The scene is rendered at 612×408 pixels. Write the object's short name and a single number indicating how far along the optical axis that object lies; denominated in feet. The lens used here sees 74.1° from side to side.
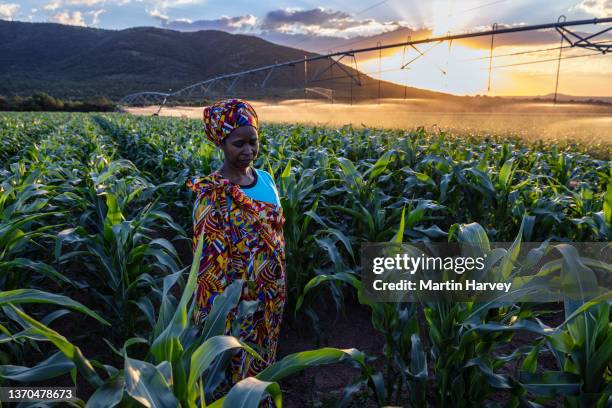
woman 6.69
